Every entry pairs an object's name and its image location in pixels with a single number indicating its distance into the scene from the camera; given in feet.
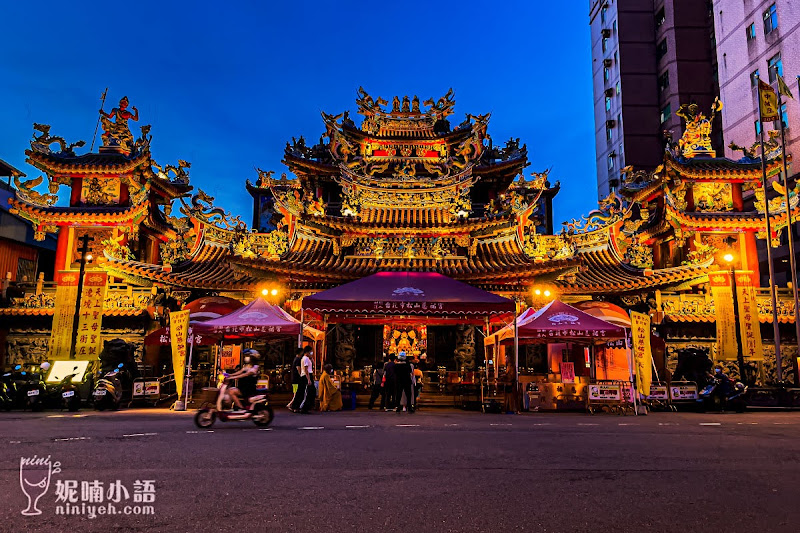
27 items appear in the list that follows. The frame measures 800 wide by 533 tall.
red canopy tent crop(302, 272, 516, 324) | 52.19
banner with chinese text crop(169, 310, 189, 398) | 48.65
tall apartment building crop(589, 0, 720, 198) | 141.79
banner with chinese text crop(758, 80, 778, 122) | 66.59
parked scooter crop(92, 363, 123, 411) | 49.03
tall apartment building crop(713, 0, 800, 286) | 102.63
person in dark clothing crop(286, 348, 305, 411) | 45.44
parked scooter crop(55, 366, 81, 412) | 48.67
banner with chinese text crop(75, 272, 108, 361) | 65.92
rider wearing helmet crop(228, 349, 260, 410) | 33.88
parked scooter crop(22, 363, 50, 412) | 49.24
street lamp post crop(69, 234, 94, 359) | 58.39
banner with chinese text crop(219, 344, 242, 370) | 65.31
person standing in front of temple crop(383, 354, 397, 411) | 50.00
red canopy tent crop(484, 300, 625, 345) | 47.24
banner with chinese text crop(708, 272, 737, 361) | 67.21
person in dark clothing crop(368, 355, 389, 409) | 50.72
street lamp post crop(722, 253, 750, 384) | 59.06
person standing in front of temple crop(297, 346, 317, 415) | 44.48
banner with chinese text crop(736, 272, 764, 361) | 67.67
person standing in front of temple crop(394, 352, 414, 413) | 47.13
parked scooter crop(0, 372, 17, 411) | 49.80
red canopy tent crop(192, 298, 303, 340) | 48.06
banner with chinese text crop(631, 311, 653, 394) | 49.39
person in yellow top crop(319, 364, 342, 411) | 49.16
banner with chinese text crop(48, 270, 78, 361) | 65.67
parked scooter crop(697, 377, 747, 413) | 52.75
